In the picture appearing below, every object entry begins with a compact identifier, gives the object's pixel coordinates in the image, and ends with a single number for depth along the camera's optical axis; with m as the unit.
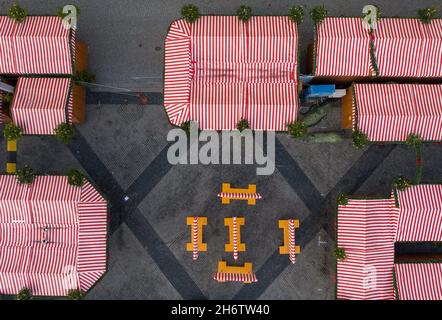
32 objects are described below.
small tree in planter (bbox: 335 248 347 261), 22.09
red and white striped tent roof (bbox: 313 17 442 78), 21.94
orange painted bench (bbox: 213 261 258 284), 23.48
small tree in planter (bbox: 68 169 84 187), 21.75
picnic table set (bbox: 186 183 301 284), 23.69
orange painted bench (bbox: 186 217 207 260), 23.88
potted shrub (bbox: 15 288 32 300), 21.28
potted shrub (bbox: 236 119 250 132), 21.52
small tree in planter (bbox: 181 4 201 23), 21.61
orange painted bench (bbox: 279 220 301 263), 23.70
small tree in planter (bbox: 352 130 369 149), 21.81
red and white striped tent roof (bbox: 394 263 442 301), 21.95
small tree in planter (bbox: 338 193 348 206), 22.22
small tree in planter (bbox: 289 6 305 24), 21.89
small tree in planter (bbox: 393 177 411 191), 21.95
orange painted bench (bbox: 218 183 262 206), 23.98
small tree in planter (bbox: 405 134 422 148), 21.81
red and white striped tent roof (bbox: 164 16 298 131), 21.62
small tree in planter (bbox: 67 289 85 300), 21.55
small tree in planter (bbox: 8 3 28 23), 21.78
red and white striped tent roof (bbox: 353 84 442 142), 21.92
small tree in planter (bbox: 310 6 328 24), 21.91
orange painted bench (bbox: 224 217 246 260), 23.70
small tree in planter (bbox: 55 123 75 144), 21.64
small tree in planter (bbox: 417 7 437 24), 21.97
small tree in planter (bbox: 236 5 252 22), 21.75
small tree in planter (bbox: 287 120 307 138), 21.67
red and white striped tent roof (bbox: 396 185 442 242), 21.97
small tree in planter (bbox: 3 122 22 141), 21.50
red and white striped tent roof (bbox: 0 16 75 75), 21.94
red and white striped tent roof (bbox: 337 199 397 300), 22.00
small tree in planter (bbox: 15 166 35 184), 21.58
